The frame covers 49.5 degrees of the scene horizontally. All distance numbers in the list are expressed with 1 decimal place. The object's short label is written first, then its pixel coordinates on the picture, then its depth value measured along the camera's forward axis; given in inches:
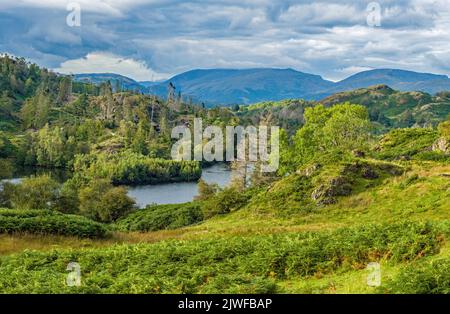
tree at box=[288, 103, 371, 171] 3814.0
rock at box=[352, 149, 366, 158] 3135.6
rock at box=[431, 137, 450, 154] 3160.4
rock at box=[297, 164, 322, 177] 2534.4
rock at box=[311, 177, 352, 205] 2176.4
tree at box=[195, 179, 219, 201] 4185.5
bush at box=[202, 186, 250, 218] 2935.5
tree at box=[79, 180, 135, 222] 3880.4
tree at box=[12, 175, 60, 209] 3607.3
